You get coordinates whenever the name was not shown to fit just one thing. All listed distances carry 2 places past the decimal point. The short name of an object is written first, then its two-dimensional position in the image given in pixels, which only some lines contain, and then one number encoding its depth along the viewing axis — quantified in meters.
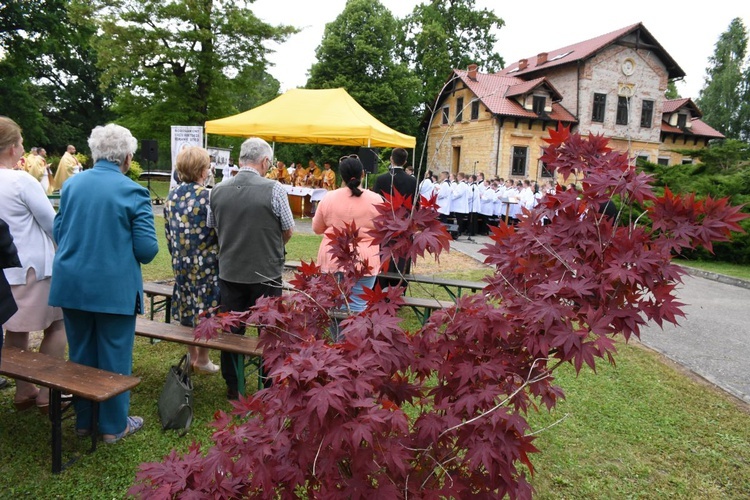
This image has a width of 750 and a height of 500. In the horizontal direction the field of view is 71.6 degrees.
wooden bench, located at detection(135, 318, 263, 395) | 3.62
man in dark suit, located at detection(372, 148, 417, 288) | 5.98
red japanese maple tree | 1.75
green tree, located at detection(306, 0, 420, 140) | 37.69
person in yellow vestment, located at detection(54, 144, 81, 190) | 16.16
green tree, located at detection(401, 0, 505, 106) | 44.59
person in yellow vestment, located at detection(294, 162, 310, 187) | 18.52
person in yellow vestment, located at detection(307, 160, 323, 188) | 18.34
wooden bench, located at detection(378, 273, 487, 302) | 5.74
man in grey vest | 3.72
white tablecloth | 17.39
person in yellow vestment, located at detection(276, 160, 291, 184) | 18.70
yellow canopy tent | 12.48
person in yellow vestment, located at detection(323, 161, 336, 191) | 18.17
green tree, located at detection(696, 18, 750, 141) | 43.53
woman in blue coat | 3.06
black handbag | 3.60
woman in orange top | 4.32
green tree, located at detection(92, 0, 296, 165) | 23.84
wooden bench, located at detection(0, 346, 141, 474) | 2.92
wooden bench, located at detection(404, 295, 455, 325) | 5.14
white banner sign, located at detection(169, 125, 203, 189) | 15.13
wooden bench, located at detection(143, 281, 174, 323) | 5.04
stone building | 32.06
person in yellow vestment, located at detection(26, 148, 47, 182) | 15.58
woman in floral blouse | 3.89
